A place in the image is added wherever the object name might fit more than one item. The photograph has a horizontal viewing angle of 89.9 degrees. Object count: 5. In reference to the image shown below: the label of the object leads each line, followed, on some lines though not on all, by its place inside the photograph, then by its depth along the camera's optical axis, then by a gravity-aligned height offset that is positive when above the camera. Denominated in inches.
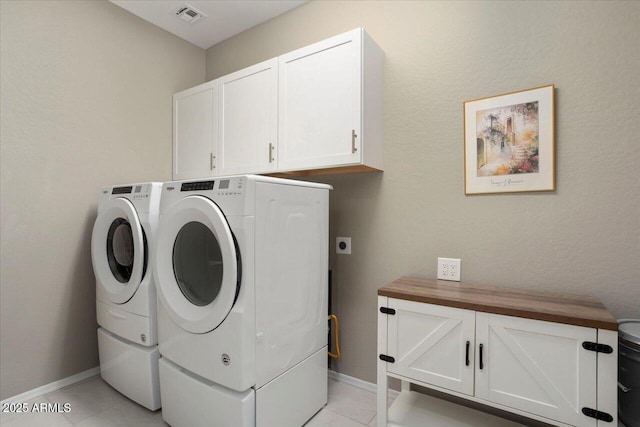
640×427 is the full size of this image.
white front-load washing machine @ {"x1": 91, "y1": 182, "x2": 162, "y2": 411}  72.6 -18.9
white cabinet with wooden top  45.8 -22.4
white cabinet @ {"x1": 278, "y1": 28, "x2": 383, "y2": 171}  72.0 +25.4
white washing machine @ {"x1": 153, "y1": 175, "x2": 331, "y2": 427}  55.2 -17.2
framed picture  62.4 +14.2
